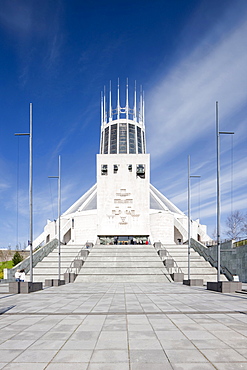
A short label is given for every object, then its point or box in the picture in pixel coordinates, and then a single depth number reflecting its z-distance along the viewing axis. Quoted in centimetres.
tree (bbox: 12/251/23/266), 2941
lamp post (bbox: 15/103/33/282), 1541
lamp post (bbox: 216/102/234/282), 1515
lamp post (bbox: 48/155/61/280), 2342
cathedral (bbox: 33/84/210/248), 4041
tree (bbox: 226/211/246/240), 5472
